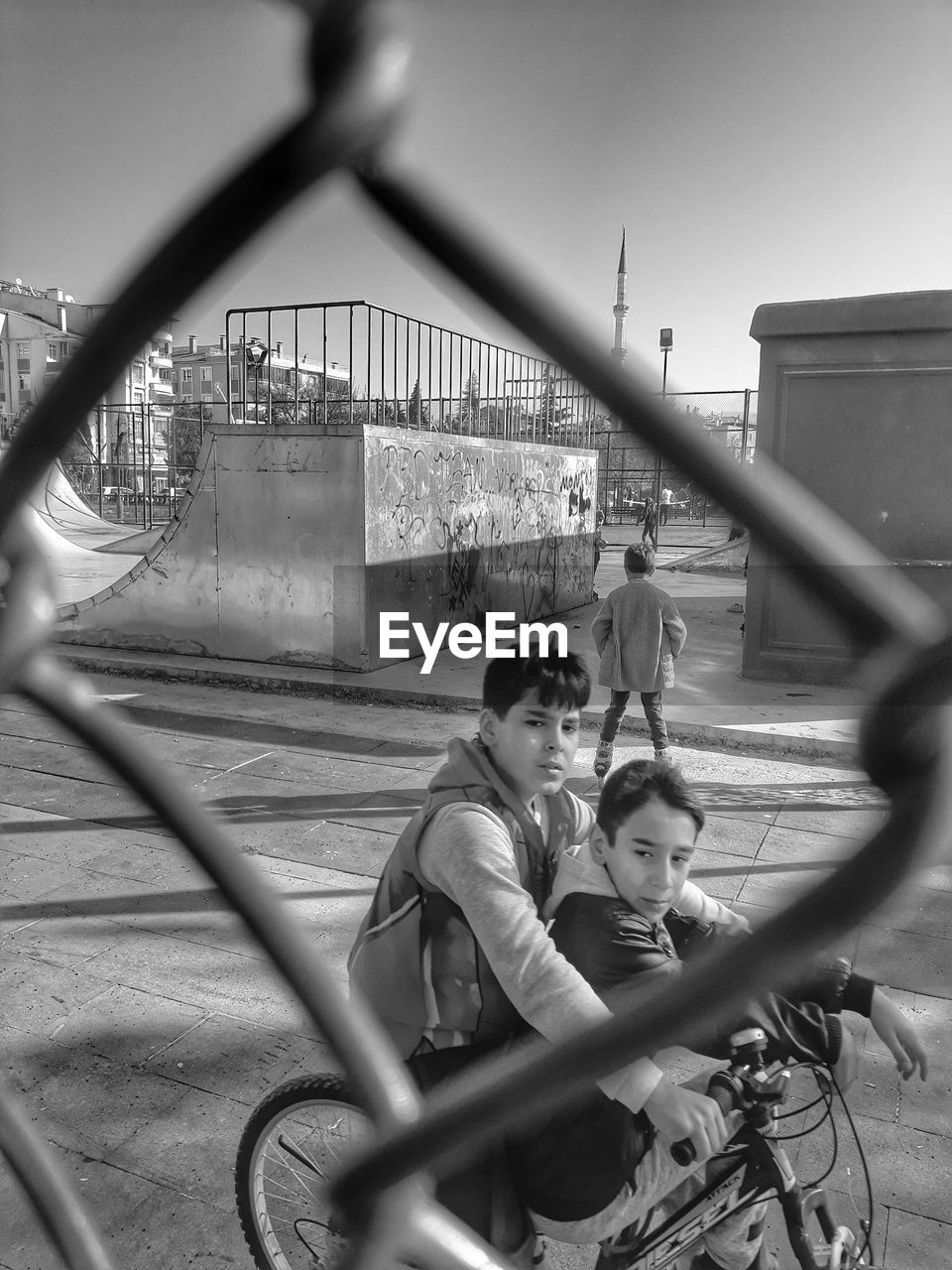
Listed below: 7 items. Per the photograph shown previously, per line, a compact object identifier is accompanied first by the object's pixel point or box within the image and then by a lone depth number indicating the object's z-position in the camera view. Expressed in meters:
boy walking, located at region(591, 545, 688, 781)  5.36
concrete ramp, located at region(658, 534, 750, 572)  16.25
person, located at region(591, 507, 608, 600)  13.39
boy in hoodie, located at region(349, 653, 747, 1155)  1.38
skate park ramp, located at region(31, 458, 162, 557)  15.70
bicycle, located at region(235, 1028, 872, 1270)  1.63
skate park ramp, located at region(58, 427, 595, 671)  8.12
